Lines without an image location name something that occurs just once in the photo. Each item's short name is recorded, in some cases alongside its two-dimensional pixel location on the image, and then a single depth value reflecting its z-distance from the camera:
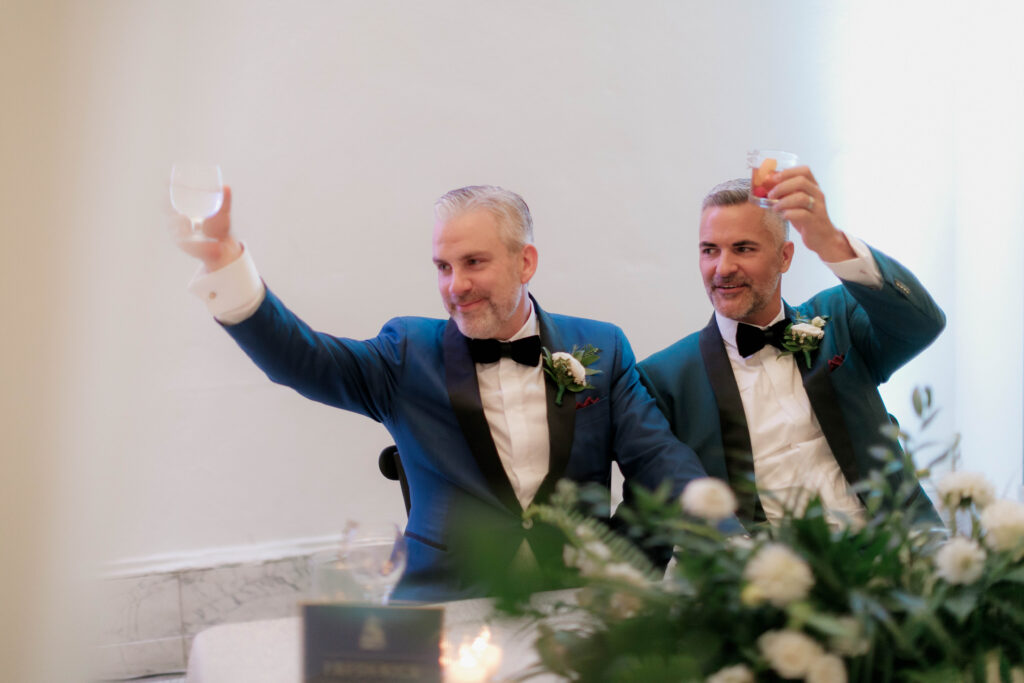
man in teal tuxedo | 2.40
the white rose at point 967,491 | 1.20
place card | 1.17
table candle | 1.23
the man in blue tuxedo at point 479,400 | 2.30
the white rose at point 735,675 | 1.02
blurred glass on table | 1.26
